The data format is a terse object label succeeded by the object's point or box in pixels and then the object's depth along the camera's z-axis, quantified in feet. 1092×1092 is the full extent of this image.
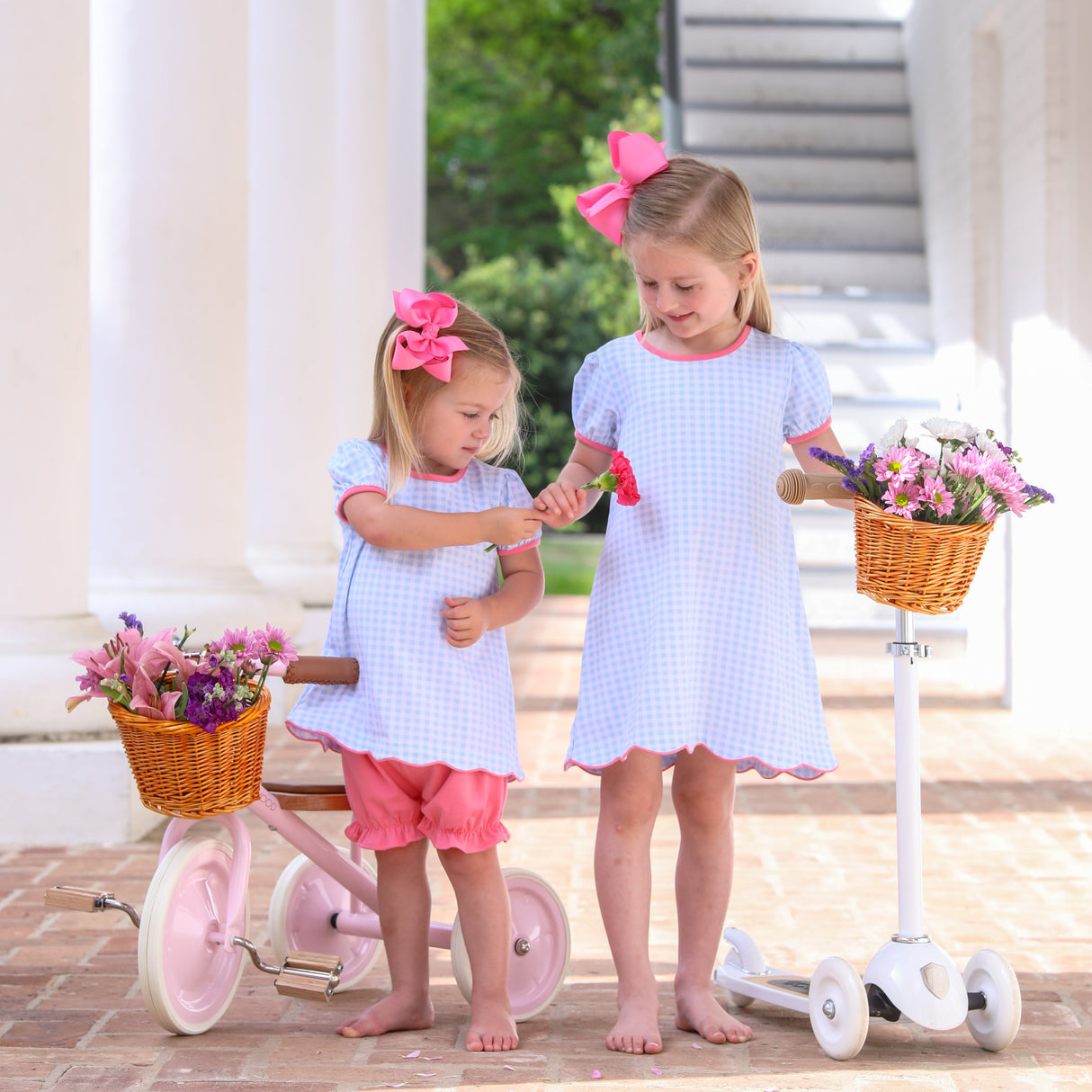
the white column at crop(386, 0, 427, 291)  36.11
